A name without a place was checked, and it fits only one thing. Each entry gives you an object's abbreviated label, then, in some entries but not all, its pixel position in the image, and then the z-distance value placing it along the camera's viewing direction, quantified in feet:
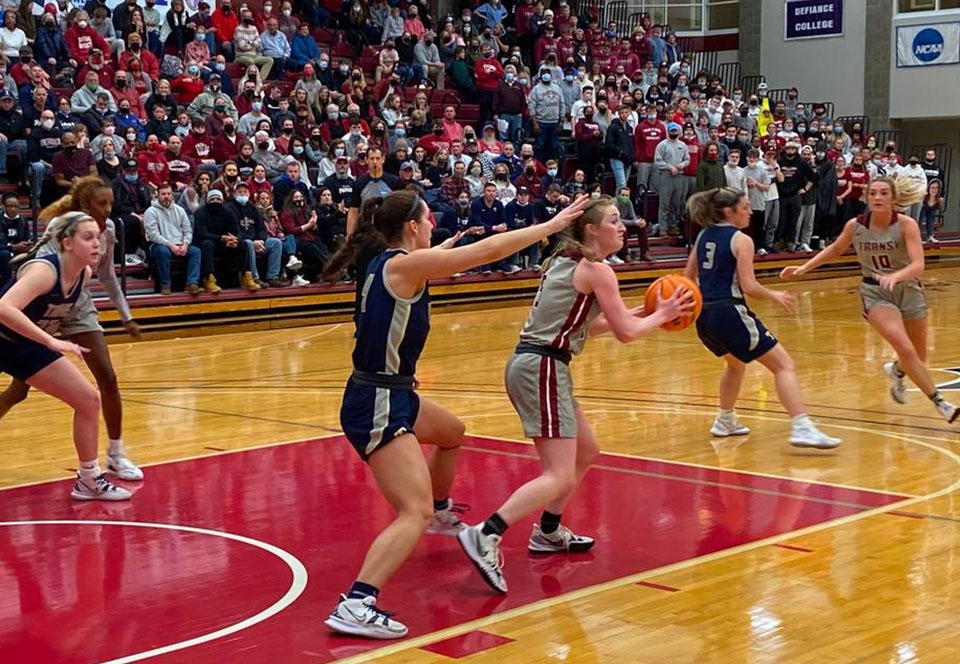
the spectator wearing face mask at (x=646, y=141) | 73.00
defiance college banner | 100.99
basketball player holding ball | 19.33
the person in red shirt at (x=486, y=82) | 74.79
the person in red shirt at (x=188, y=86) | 61.41
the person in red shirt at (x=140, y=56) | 59.82
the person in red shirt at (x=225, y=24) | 67.55
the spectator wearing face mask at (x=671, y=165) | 72.23
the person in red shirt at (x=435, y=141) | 64.85
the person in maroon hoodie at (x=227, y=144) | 57.26
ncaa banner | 95.61
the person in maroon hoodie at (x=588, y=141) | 72.23
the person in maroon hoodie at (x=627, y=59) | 87.10
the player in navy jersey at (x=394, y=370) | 16.76
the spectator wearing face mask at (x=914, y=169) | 80.74
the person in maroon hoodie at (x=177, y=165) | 55.52
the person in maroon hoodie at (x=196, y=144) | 56.75
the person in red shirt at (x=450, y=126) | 67.00
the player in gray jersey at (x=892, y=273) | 30.83
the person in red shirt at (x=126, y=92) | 57.52
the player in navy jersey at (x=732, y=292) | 28.99
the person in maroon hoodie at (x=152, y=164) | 53.93
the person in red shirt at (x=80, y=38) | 59.93
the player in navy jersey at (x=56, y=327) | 22.89
